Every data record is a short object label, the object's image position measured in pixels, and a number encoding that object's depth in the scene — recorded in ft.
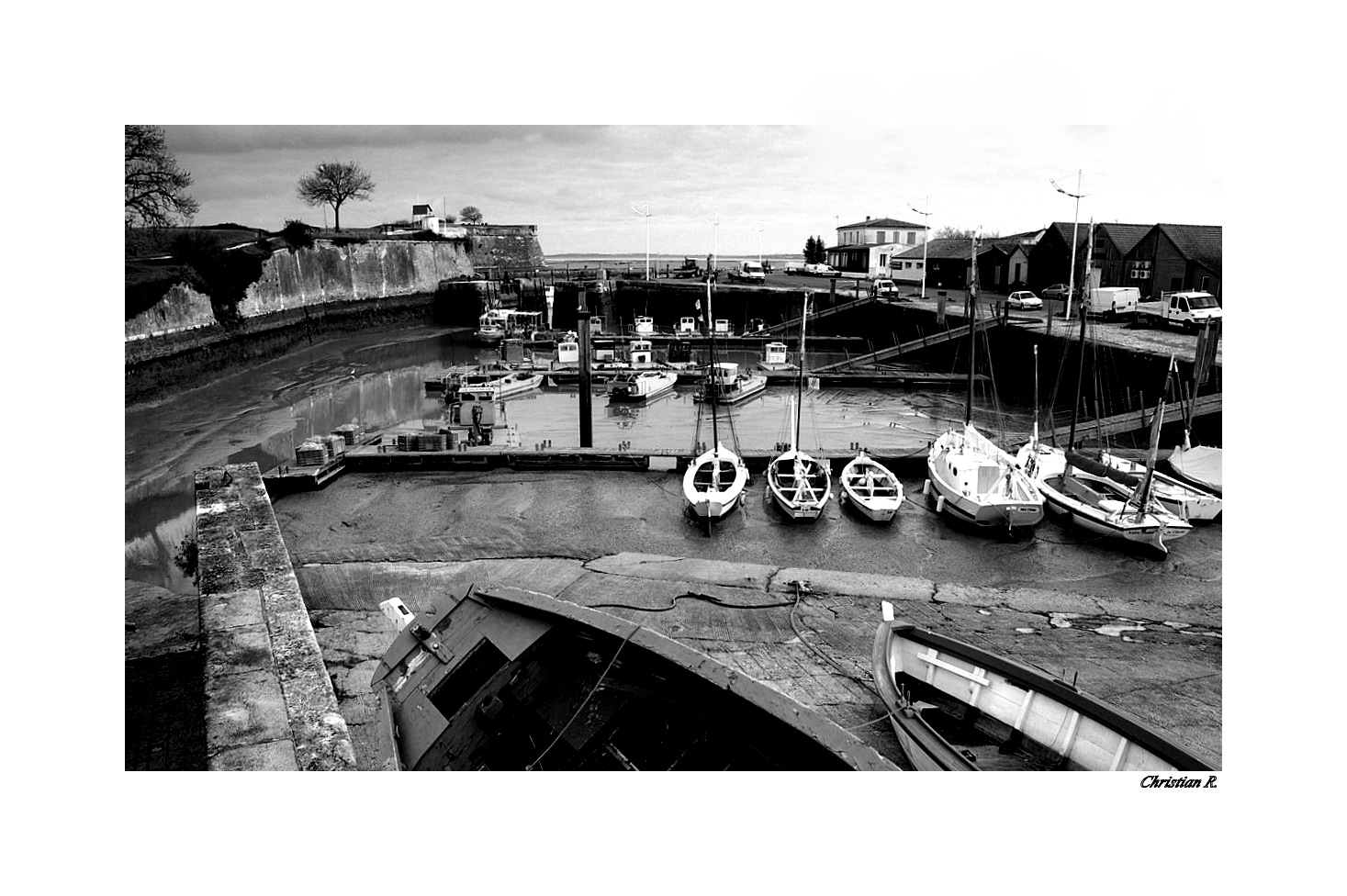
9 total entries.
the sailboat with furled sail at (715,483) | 41.34
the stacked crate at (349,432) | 53.67
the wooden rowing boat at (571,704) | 14.69
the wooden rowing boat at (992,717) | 16.25
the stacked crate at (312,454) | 48.06
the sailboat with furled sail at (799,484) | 42.27
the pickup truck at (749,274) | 161.68
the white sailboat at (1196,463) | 45.47
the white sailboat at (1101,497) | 37.47
